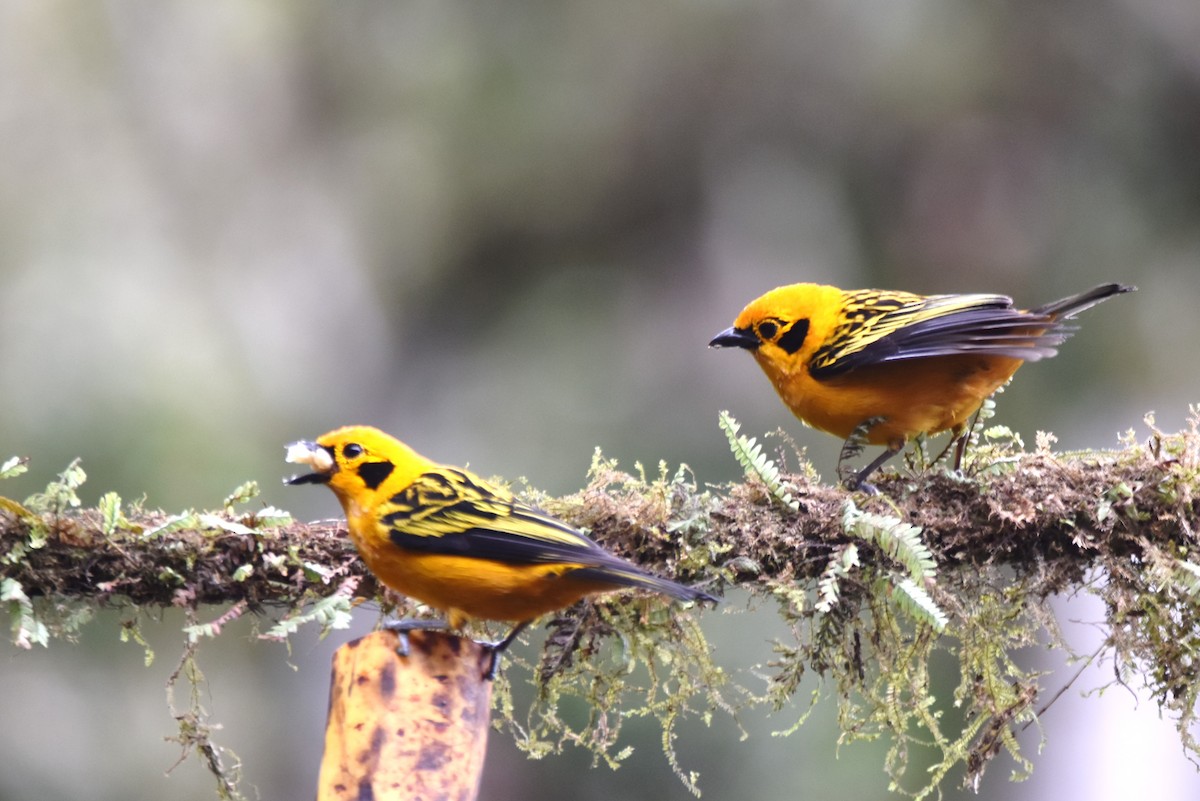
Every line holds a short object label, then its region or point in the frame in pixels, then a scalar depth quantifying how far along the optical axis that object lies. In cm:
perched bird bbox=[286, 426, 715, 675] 782
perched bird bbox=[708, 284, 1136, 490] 955
